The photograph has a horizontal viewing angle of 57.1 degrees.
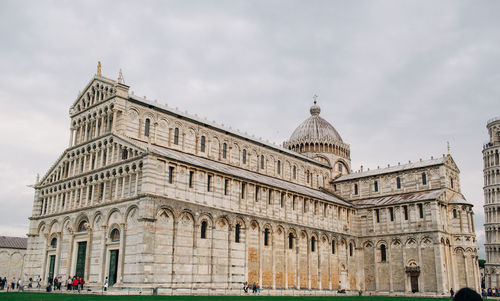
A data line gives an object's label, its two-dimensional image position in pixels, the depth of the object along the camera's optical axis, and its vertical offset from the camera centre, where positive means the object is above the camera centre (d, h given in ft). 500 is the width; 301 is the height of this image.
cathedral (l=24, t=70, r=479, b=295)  125.59 +19.91
